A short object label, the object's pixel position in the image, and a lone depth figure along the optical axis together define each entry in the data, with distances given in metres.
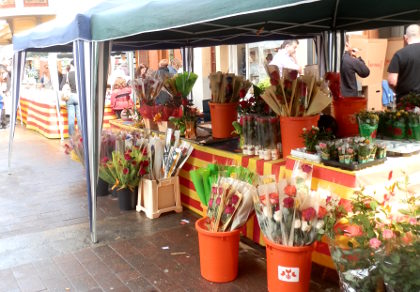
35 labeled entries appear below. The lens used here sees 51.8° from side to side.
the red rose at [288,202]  2.60
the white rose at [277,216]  2.63
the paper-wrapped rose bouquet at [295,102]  3.40
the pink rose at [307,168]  2.92
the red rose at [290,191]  2.63
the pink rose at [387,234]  2.14
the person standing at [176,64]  12.11
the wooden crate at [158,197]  4.53
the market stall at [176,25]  3.14
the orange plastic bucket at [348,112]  3.71
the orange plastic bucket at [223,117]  4.67
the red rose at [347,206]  2.65
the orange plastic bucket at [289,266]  2.69
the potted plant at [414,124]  3.45
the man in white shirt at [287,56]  6.89
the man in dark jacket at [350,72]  6.14
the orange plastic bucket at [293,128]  3.44
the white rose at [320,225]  2.59
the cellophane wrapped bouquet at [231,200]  2.99
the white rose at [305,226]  2.60
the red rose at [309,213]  2.56
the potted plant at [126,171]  4.52
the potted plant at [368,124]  3.32
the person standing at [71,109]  9.30
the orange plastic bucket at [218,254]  3.05
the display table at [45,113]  10.22
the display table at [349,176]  2.89
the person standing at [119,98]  9.14
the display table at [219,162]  3.68
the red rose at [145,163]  4.53
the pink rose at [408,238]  2.15
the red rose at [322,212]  2.58
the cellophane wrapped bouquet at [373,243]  2.14
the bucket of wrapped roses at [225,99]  4.63
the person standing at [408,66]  5.17
